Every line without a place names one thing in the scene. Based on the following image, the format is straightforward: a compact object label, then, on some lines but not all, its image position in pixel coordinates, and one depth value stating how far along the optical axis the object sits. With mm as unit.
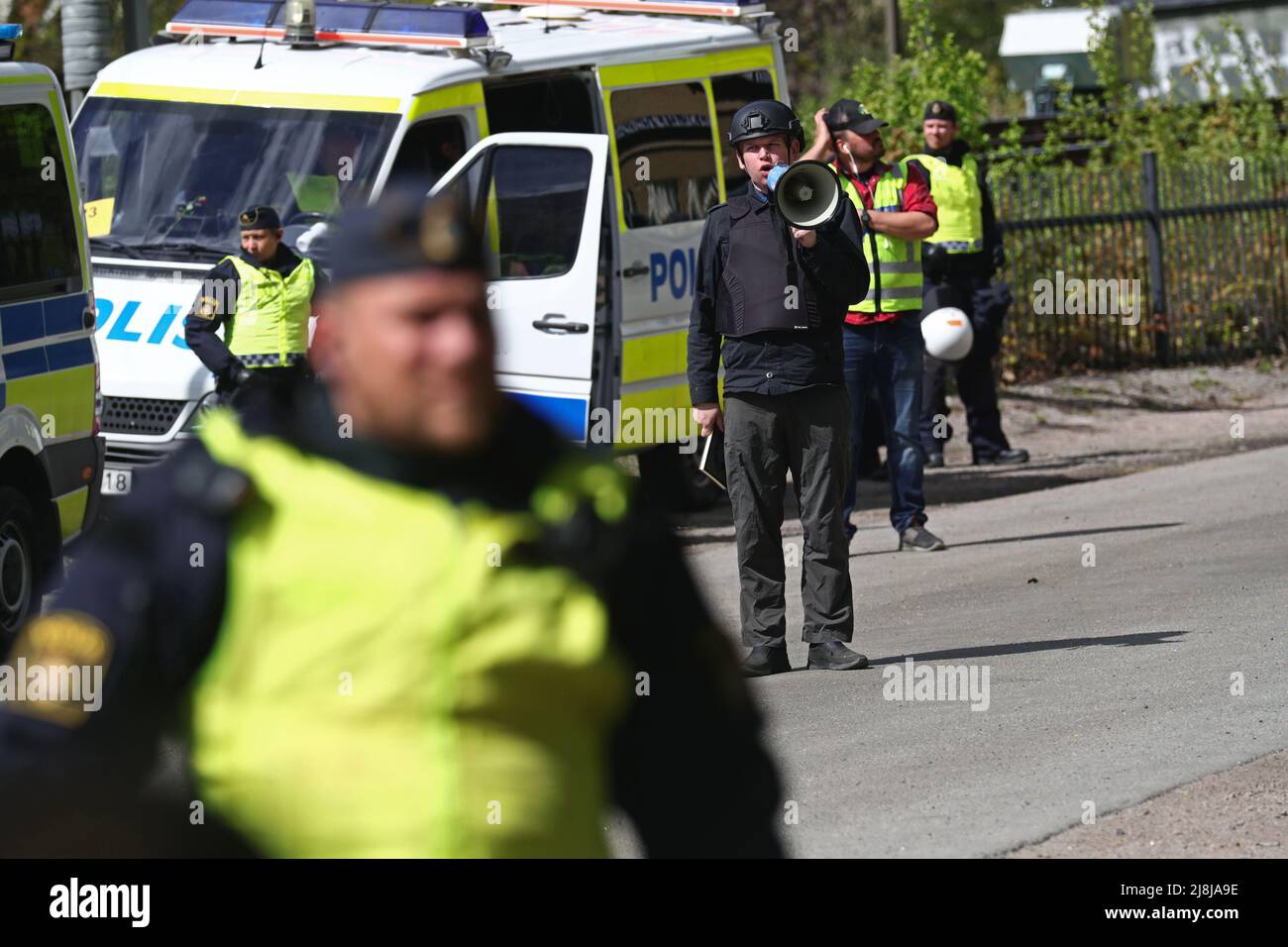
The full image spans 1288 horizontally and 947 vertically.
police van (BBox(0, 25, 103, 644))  8484
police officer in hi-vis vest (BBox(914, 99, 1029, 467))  12539
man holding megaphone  7559
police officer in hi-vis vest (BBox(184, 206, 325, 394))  10102
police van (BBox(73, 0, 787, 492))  10430
